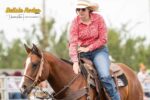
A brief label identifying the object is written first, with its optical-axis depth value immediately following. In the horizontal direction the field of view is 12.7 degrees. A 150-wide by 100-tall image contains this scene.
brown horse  11.00
